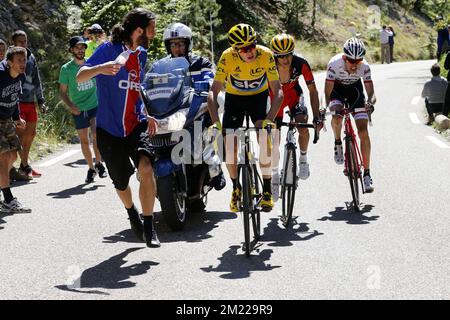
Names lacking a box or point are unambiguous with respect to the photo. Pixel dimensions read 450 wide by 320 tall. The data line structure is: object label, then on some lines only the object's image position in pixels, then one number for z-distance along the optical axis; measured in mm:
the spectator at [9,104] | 9805
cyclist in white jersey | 9625
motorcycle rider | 8727
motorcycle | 8102
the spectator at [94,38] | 13195
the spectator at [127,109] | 7098
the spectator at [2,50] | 10961
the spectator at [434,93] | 16938
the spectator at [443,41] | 26211
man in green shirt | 11891
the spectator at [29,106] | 11961
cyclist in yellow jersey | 7645
